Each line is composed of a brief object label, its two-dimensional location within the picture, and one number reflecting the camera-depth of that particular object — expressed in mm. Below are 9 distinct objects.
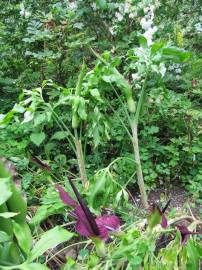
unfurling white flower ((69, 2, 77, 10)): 2310
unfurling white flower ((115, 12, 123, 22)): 2204
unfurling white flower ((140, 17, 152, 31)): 2067
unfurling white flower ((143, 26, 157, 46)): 1763
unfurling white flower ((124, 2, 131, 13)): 2141
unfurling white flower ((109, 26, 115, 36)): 2266
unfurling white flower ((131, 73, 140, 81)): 1793
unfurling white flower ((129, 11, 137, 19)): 2135
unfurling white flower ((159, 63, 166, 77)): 1551
